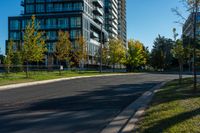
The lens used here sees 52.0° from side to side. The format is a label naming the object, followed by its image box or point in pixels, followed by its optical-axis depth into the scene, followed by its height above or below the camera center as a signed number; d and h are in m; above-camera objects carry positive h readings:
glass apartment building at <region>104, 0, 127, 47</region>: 81.10 +21.34
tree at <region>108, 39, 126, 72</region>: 43.00 +2.66
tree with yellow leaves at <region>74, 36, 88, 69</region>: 33.66 +2.58
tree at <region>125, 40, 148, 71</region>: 43.77 +2.43
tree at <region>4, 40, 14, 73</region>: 26.87 +0.96
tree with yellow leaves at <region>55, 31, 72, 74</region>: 28.53 +2.64
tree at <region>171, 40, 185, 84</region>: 15.69 +1.08
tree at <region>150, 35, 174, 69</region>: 47.02 +2.08
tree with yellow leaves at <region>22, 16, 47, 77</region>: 21.47 +2.09
